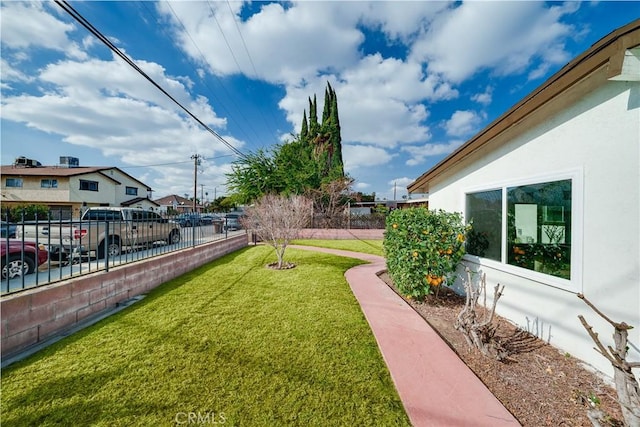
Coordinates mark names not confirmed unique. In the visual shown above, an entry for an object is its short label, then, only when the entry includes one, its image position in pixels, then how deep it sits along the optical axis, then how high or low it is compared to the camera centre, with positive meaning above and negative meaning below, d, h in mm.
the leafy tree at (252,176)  20516 +3052
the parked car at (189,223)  8222 -392
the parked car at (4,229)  3173 -281
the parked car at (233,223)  19412 -969
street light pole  31594 +5783
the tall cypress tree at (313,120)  33469 +13195
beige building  24953 +2868
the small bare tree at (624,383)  1891 -1414
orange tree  4906 -789
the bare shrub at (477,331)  3262 -1752
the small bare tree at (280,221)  8305 -336
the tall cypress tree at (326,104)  33812 +15282
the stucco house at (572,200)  2664 +175
